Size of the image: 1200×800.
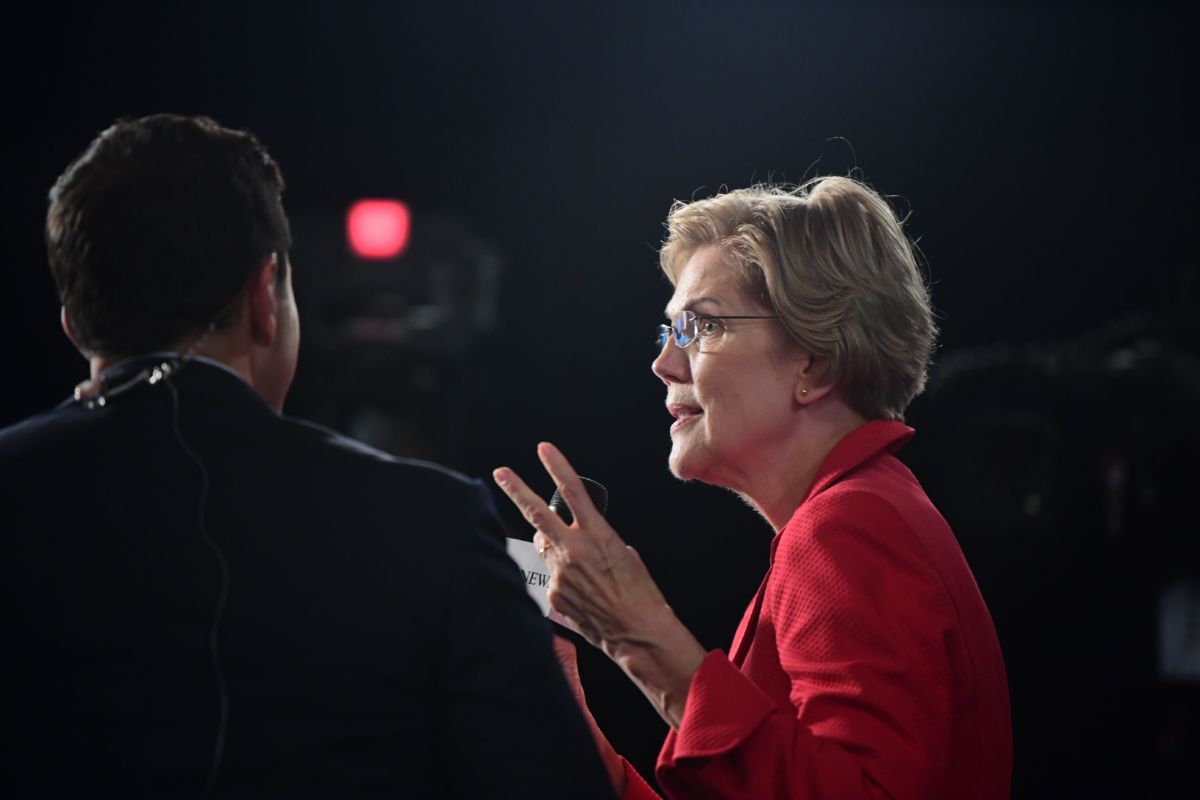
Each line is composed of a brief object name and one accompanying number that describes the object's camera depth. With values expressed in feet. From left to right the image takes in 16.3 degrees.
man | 8.86
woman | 9.46
